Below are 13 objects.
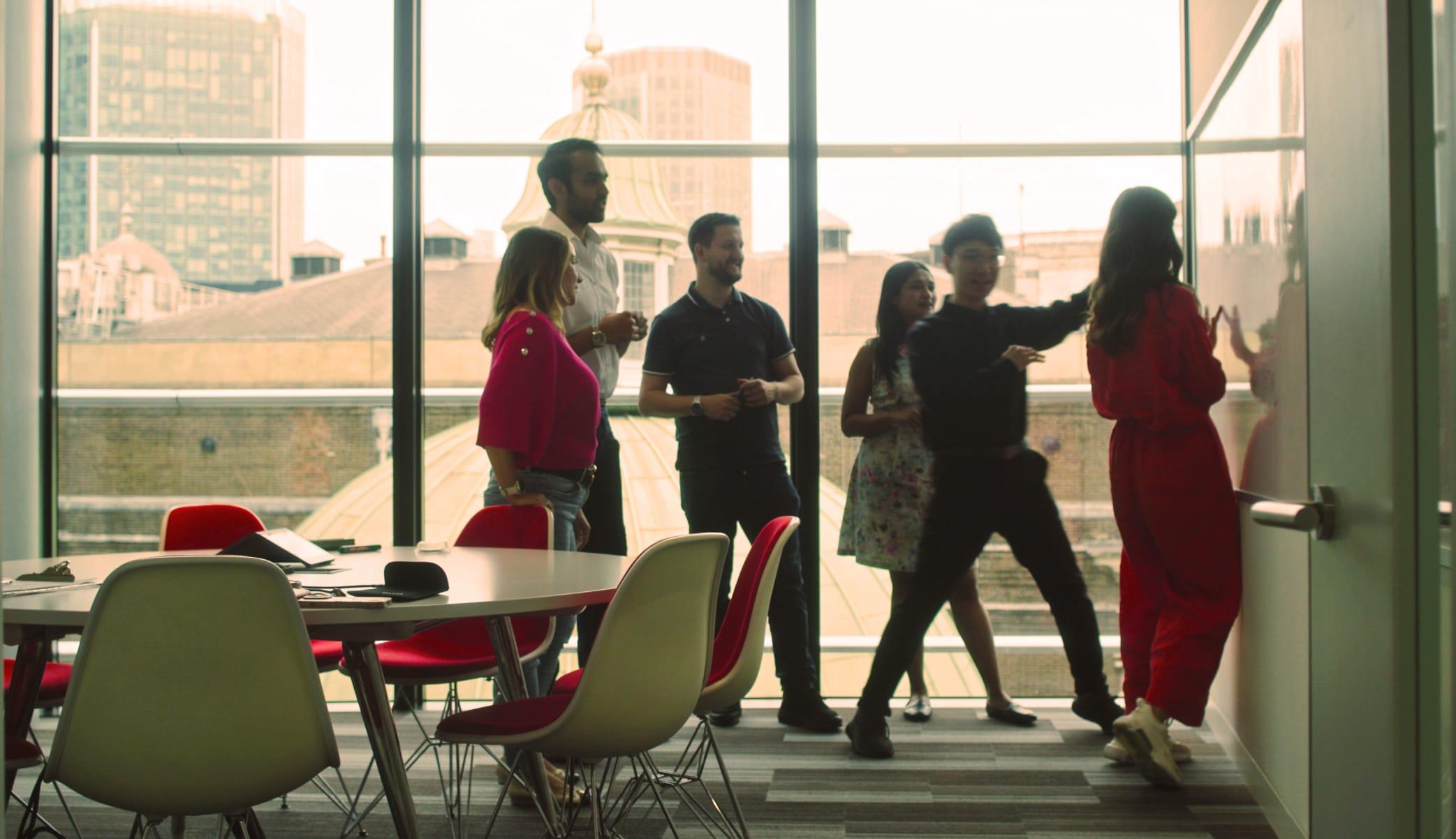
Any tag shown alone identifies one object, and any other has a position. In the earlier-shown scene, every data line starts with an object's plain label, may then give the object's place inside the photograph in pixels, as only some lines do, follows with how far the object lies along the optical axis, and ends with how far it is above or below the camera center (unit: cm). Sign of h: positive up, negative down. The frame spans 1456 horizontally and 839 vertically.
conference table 204 -34
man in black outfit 363 -10
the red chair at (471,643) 311 -62
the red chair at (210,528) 342 -31
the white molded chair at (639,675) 221 -50
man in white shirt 387 +49
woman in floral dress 421 -20
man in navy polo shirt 420 +2
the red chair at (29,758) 230 -67
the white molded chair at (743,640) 259 -51
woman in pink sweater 329 +8
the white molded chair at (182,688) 183 -42
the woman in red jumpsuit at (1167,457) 328 -10
